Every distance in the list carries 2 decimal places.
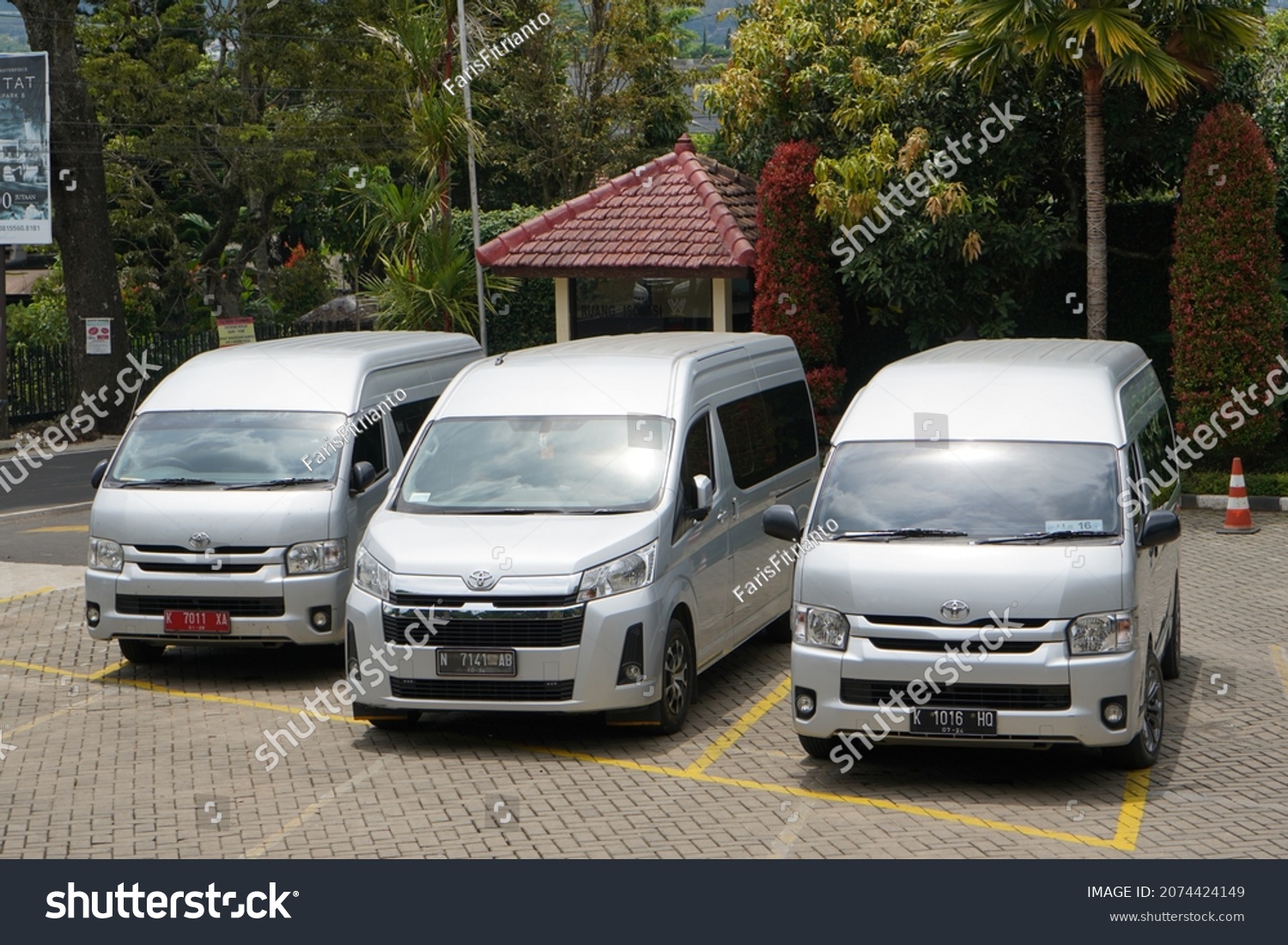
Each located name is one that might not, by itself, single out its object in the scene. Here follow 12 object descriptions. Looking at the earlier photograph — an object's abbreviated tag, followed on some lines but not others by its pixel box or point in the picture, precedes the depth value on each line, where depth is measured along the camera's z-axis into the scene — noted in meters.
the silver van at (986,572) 8.14
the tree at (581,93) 38.34
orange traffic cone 17.39
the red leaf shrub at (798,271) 21.47
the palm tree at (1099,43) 18.27
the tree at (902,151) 20.14
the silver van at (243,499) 11.14
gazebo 22.91
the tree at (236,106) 33.47
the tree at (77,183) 30.34
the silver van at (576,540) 9.17
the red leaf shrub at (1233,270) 19.23
